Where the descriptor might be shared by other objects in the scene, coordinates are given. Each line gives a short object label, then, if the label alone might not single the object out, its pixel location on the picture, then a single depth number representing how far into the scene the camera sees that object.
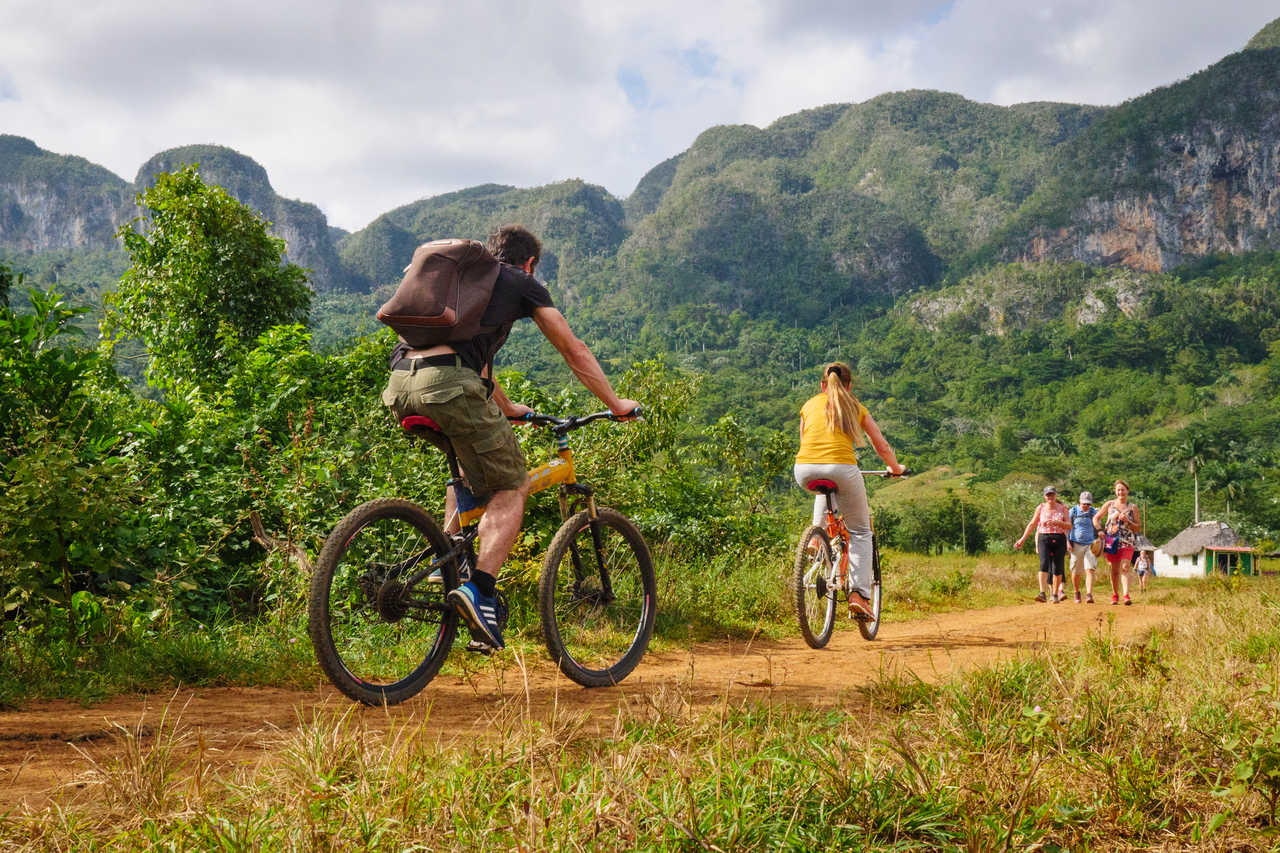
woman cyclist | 5.83
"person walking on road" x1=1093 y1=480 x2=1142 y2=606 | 11.43
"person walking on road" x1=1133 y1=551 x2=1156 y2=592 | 16.71
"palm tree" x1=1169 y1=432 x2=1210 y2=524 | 80.56
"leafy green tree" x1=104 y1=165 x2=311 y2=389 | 13.14
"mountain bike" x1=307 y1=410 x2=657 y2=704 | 3.11
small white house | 60.66
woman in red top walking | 11.14
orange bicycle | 5.75
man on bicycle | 3.06
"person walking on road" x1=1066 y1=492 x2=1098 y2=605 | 11.43
